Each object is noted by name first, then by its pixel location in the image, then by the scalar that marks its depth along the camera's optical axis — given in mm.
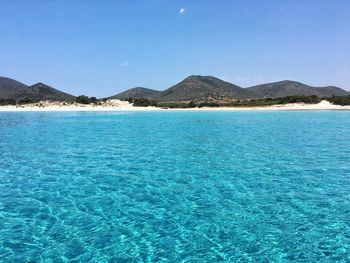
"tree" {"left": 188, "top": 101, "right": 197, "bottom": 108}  132125
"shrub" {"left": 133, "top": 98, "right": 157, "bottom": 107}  132750
